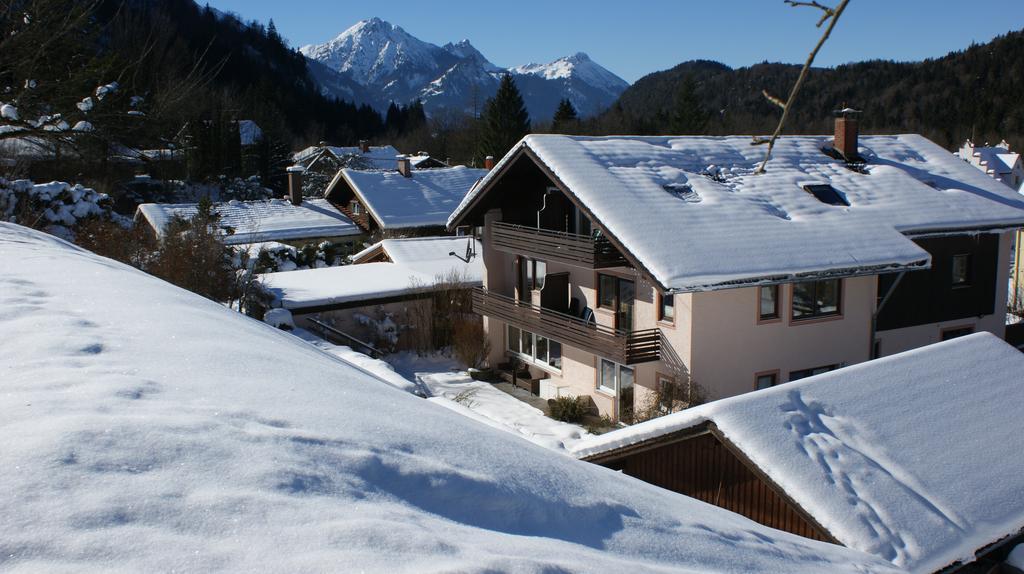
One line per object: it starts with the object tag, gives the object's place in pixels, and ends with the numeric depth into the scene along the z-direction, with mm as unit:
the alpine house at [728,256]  16641
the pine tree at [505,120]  63031
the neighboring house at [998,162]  60312
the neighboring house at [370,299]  24562
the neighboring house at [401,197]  40156
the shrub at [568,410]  18969
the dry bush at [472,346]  23750
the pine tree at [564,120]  74750
